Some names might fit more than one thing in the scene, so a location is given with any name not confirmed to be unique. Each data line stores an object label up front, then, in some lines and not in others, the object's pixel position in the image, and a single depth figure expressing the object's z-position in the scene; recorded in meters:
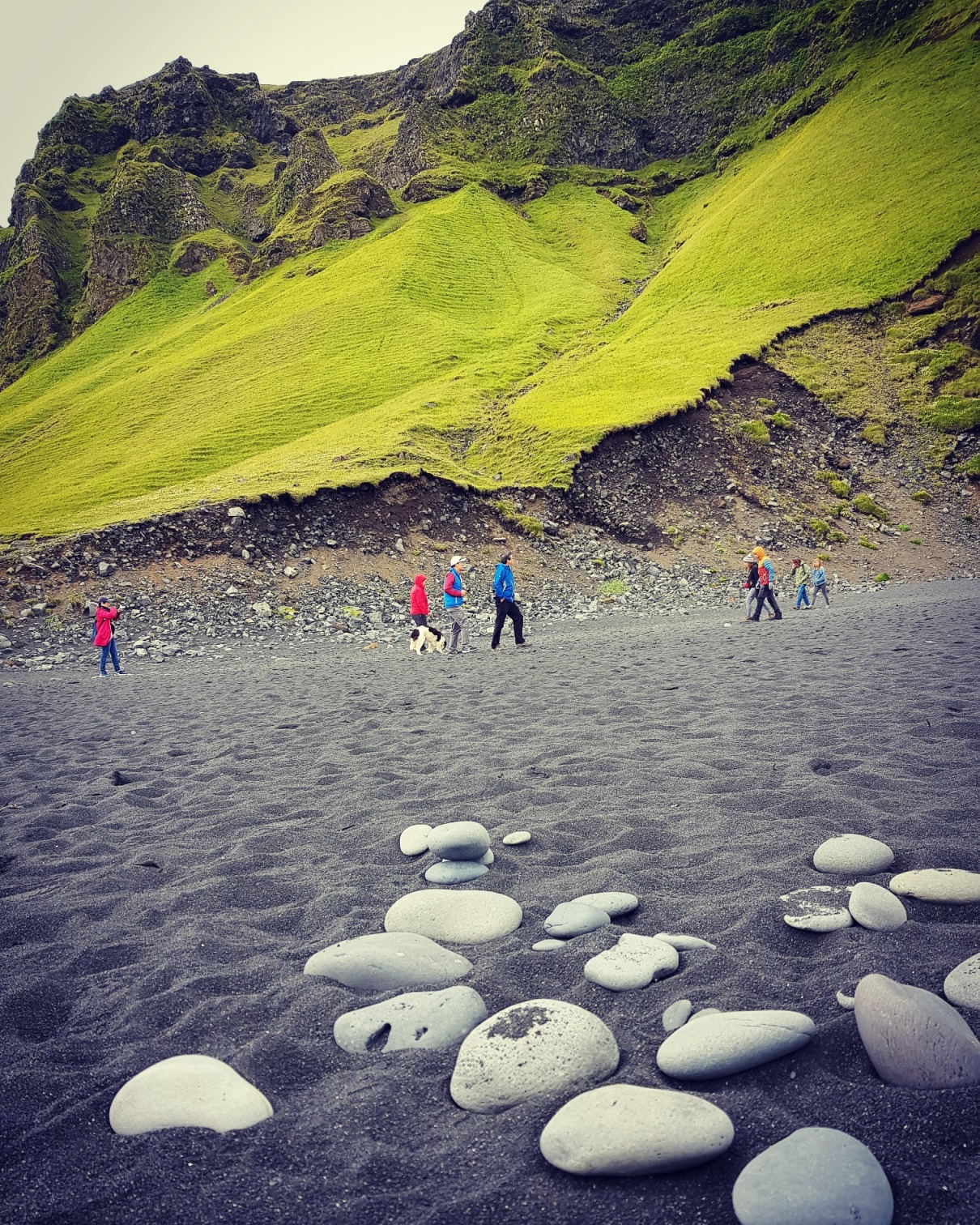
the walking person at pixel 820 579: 26.26
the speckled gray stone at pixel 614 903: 4.02
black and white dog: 19.31
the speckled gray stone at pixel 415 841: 5.13
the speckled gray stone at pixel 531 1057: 2.63
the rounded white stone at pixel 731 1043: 2.62
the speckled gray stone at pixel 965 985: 2.82
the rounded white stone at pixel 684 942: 3.56
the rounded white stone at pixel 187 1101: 2.56
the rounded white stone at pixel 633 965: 3.34
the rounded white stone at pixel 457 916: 3.98
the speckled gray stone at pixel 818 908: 3.61
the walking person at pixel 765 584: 20.81
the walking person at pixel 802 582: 25.31
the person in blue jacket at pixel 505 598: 18.67
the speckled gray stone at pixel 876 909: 3.54
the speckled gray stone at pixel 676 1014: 2.95
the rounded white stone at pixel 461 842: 4.91
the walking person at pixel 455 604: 18.55
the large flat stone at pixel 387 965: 3.50
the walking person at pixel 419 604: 19.83
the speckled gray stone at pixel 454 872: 4.66
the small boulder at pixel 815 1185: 1.91
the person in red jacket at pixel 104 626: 18.53
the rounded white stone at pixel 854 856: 4.18
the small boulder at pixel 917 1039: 2.42
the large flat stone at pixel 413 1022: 3.03
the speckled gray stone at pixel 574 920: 3.84
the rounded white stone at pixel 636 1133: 2.20
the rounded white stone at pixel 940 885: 3.70
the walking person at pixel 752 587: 21.38
